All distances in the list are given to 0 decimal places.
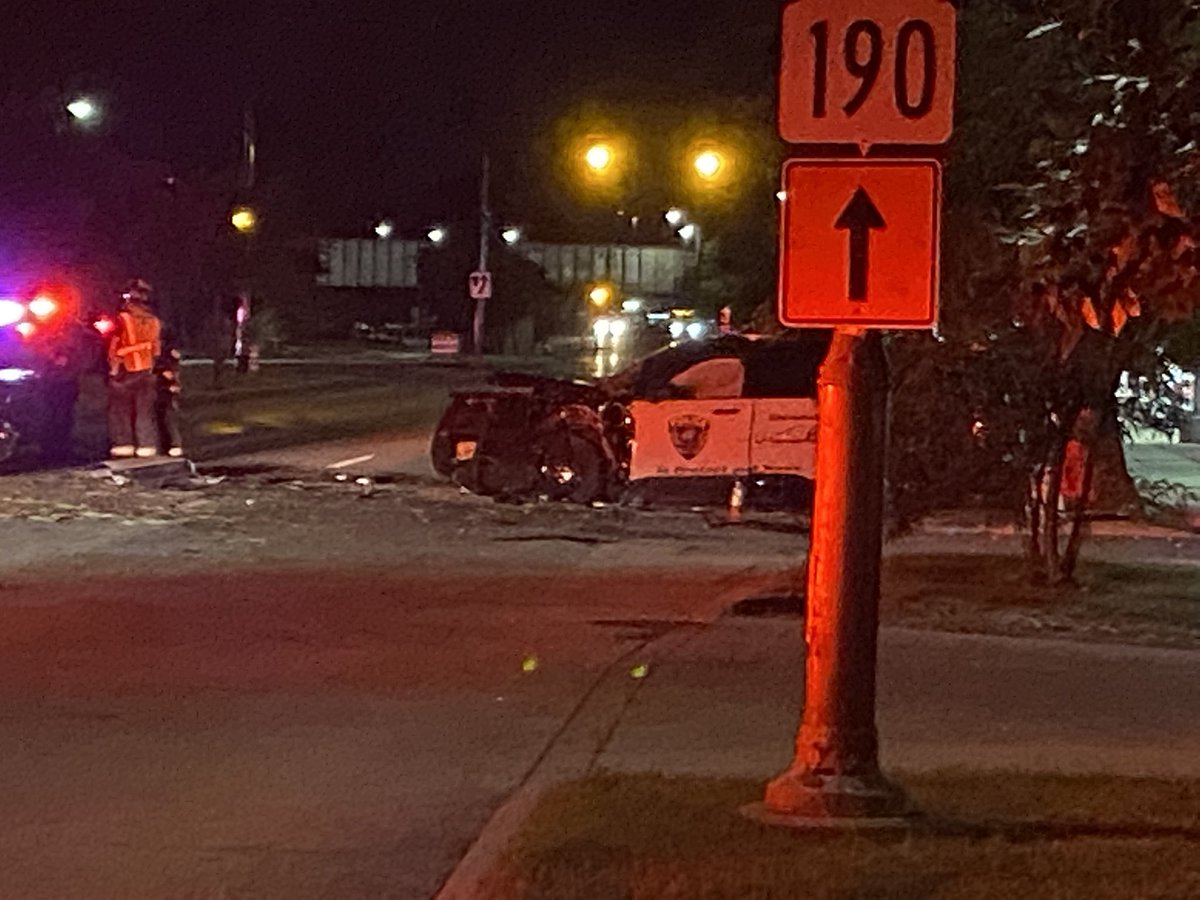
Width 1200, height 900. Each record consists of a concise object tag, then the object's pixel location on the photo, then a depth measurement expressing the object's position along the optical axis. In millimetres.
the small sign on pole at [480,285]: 58206
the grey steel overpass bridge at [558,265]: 102812
